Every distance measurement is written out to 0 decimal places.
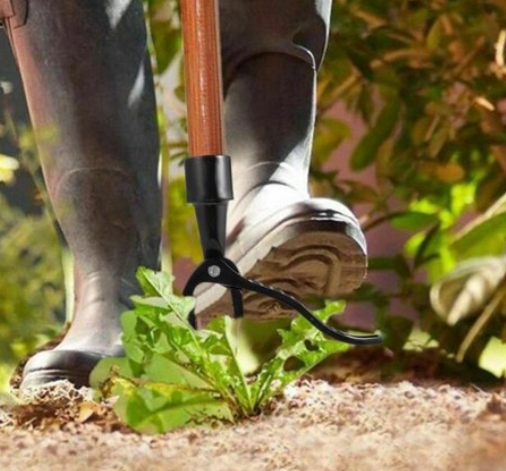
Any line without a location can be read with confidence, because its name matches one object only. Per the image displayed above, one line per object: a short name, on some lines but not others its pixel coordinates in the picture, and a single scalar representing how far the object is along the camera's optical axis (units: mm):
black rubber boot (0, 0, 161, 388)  3214
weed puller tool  2946
